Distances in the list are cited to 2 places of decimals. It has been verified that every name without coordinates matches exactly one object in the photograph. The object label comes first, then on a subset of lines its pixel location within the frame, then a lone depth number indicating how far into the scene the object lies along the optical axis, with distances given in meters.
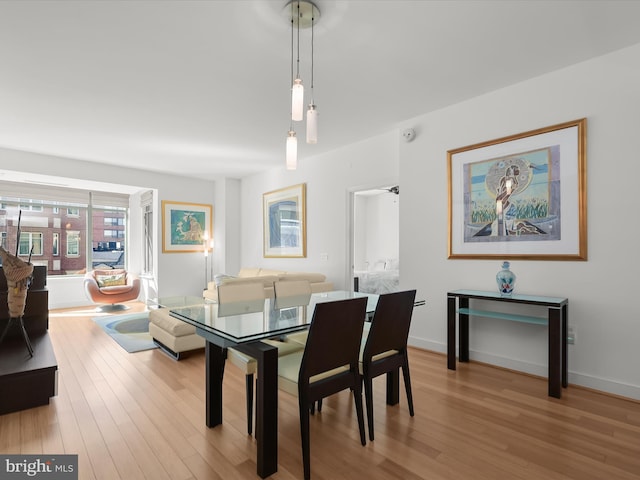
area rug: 4.02
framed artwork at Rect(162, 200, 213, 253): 6.71
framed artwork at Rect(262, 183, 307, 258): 5.70
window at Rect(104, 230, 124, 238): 7.54
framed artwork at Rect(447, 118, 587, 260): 2.80
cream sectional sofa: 4.23
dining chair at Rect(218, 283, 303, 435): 2.12
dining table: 1.73
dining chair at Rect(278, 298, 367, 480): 1.74
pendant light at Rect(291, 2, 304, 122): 1.97
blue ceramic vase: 2.96
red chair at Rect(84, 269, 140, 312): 6.01
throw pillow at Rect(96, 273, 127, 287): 6.52
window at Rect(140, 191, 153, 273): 7.09
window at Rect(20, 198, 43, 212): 6.52
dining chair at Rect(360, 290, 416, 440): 2.09
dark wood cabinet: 2.39
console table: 2.59
